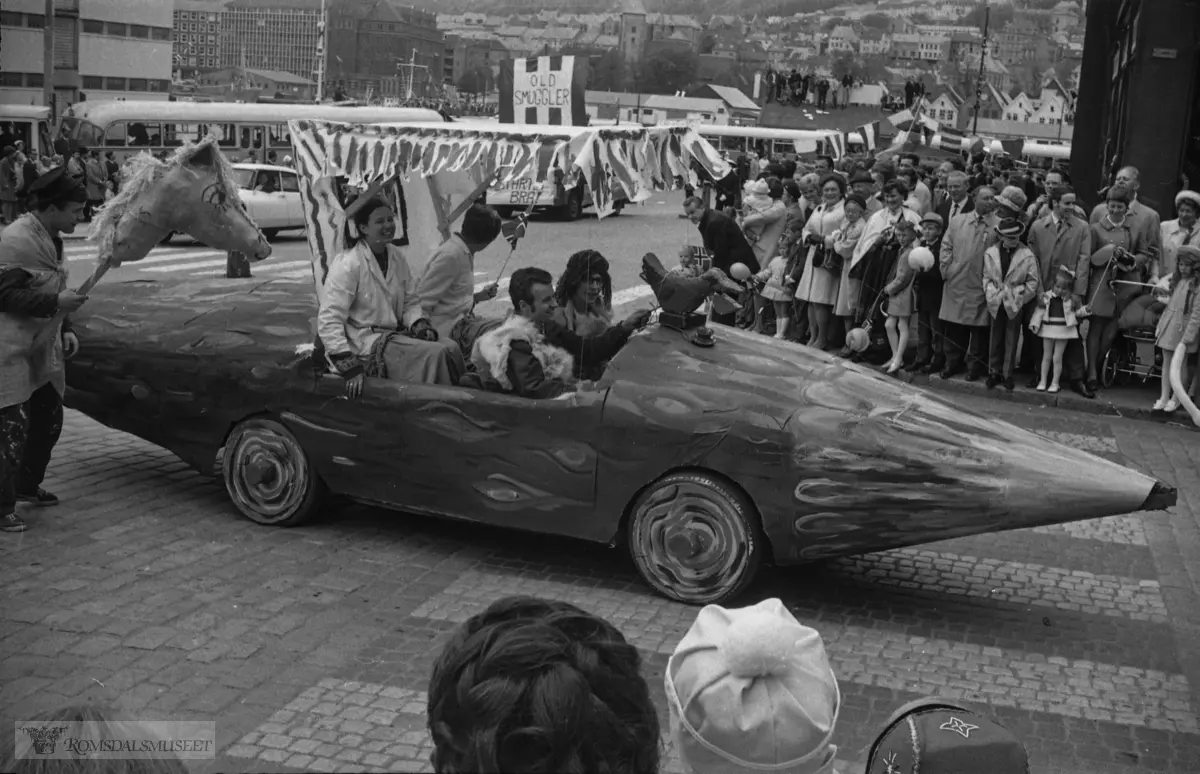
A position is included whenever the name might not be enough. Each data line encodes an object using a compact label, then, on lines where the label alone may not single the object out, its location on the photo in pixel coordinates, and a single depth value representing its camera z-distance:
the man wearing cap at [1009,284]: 12.42
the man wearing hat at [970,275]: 12.76
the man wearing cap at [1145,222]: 12.94
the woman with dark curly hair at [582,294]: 8.01
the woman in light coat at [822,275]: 14.08
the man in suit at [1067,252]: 12.61
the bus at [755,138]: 39.81
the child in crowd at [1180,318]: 11.60
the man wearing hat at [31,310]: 7.40
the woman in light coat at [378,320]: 7.63
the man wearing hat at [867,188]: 14.64
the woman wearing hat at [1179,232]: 12.45
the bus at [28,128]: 15.72
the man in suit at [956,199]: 14.47
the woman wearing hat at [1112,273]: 12.54
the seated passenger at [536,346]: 7.30
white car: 24.75
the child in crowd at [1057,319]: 12.45
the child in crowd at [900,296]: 13.04
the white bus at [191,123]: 21.94
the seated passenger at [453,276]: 8.53
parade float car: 6.53
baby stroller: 12.45
